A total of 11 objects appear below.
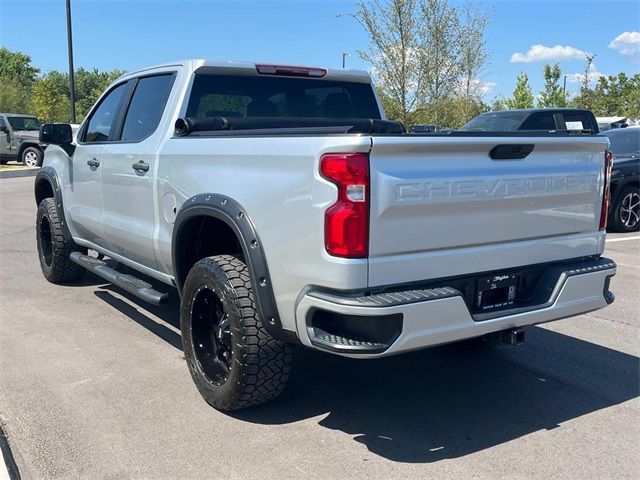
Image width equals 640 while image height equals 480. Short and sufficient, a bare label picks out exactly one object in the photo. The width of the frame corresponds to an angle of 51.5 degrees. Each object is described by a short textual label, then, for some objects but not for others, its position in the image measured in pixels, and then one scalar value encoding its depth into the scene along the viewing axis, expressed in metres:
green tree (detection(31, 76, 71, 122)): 36.03
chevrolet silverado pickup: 3.01
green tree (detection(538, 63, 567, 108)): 34.47
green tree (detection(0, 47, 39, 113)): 41.47
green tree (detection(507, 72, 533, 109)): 30.75
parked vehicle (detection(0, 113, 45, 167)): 22.36
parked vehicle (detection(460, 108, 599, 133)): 11.09
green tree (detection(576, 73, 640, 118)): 40.41
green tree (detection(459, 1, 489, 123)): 17.55
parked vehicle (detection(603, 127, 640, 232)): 9.92
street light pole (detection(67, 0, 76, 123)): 22.96
